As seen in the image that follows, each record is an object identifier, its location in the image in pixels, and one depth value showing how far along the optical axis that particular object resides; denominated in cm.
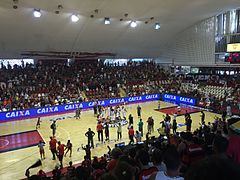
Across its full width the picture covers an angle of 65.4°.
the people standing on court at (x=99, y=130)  1144
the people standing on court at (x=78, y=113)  1625
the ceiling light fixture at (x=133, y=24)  1825
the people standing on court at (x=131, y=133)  1078
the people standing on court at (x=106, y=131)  1153
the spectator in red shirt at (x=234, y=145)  377
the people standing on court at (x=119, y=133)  1181
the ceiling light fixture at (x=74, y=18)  1504
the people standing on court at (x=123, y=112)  1601
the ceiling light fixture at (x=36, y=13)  1371
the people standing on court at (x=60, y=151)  894
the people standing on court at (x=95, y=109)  1712
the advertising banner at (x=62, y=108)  1589
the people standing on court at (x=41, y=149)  948
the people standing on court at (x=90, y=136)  1048
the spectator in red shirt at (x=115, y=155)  445
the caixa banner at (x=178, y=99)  1936
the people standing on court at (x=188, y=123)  1229
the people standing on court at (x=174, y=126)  1199
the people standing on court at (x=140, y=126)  1181
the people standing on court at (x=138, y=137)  1043
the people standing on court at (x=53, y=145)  934
